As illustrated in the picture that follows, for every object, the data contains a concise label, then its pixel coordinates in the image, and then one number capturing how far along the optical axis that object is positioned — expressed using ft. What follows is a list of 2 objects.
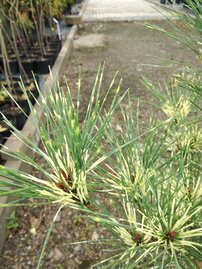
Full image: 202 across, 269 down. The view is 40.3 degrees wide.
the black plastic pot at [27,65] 11.28
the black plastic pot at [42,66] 11.33
